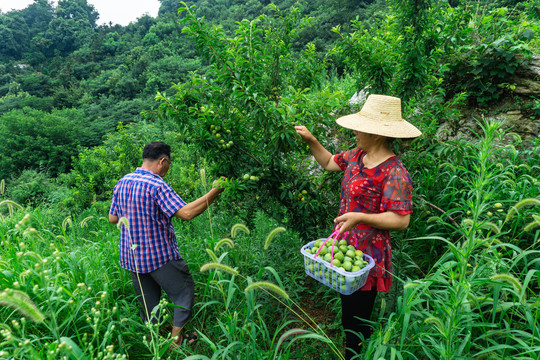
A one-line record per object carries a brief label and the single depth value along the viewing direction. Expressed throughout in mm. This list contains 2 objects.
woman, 1942
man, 2395
